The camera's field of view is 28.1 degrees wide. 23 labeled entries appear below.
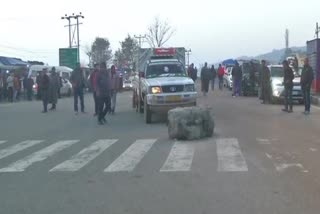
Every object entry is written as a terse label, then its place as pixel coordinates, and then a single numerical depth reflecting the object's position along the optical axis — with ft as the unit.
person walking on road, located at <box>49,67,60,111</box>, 87.71
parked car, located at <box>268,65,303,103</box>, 87.35
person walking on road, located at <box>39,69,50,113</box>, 84.58
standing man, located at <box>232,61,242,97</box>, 110.73
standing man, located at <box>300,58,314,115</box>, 69.21
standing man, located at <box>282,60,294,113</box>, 72.49
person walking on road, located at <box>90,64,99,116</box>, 66.08
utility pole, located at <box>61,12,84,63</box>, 292.40
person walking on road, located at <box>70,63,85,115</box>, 79.08
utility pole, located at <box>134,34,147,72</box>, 355.93
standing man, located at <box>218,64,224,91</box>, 145.18
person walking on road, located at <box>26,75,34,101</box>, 133.07
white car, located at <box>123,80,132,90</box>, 209.93
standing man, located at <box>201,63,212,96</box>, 115.85
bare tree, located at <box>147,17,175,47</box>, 335.08
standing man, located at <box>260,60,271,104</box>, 88.94
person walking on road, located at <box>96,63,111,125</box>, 64.59
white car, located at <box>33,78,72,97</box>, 152.67
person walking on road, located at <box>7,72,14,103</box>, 124.98
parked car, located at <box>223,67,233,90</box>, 141.94
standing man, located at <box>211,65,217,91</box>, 132.56
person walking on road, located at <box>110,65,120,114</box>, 76.69
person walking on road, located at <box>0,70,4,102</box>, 125.70
